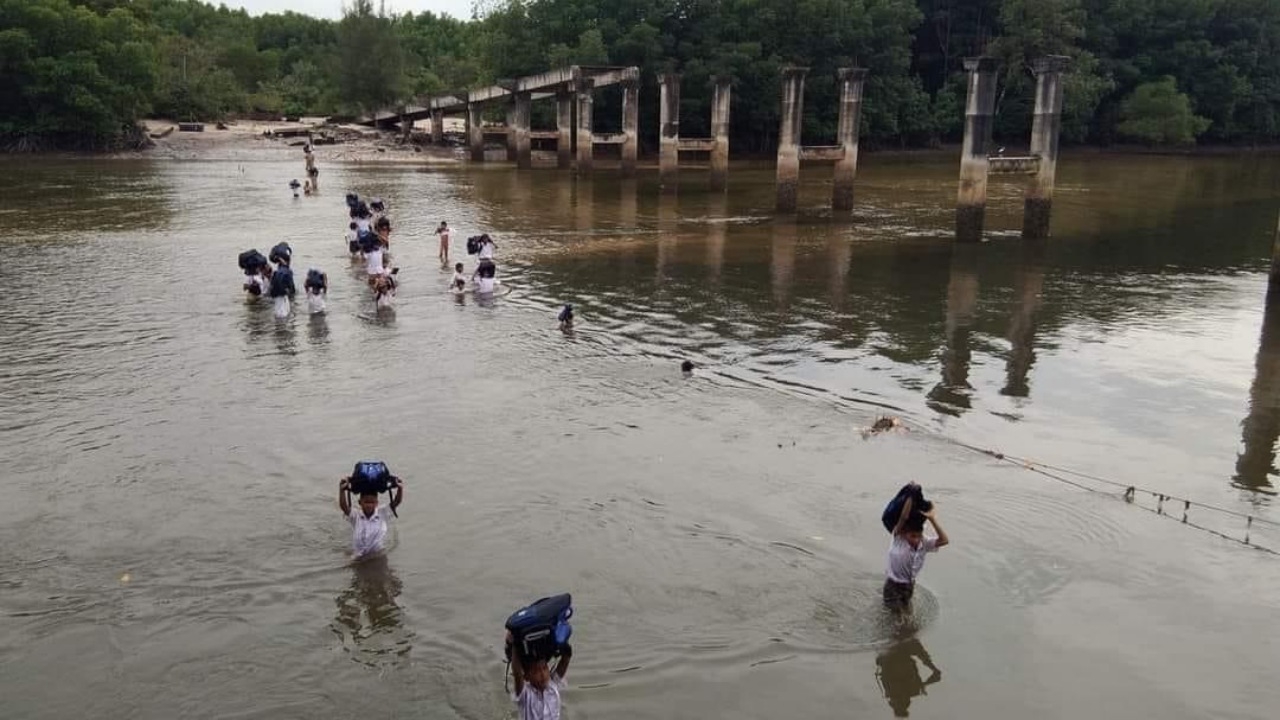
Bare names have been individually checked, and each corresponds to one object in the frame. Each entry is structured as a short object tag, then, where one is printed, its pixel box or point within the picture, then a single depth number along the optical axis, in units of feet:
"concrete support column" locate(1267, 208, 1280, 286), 66.13
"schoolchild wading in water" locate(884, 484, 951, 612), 25.34
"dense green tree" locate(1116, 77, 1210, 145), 197.26
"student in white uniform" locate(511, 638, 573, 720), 19.61
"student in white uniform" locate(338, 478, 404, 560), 27.91
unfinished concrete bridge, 84.38
